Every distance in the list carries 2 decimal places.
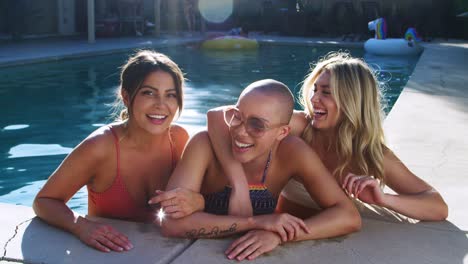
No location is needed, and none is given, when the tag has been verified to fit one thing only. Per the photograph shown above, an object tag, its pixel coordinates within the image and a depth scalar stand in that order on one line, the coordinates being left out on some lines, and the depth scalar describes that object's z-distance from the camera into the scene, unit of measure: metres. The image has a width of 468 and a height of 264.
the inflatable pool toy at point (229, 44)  15.01
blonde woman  2.72
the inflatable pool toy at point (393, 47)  13.83
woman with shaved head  2.36
